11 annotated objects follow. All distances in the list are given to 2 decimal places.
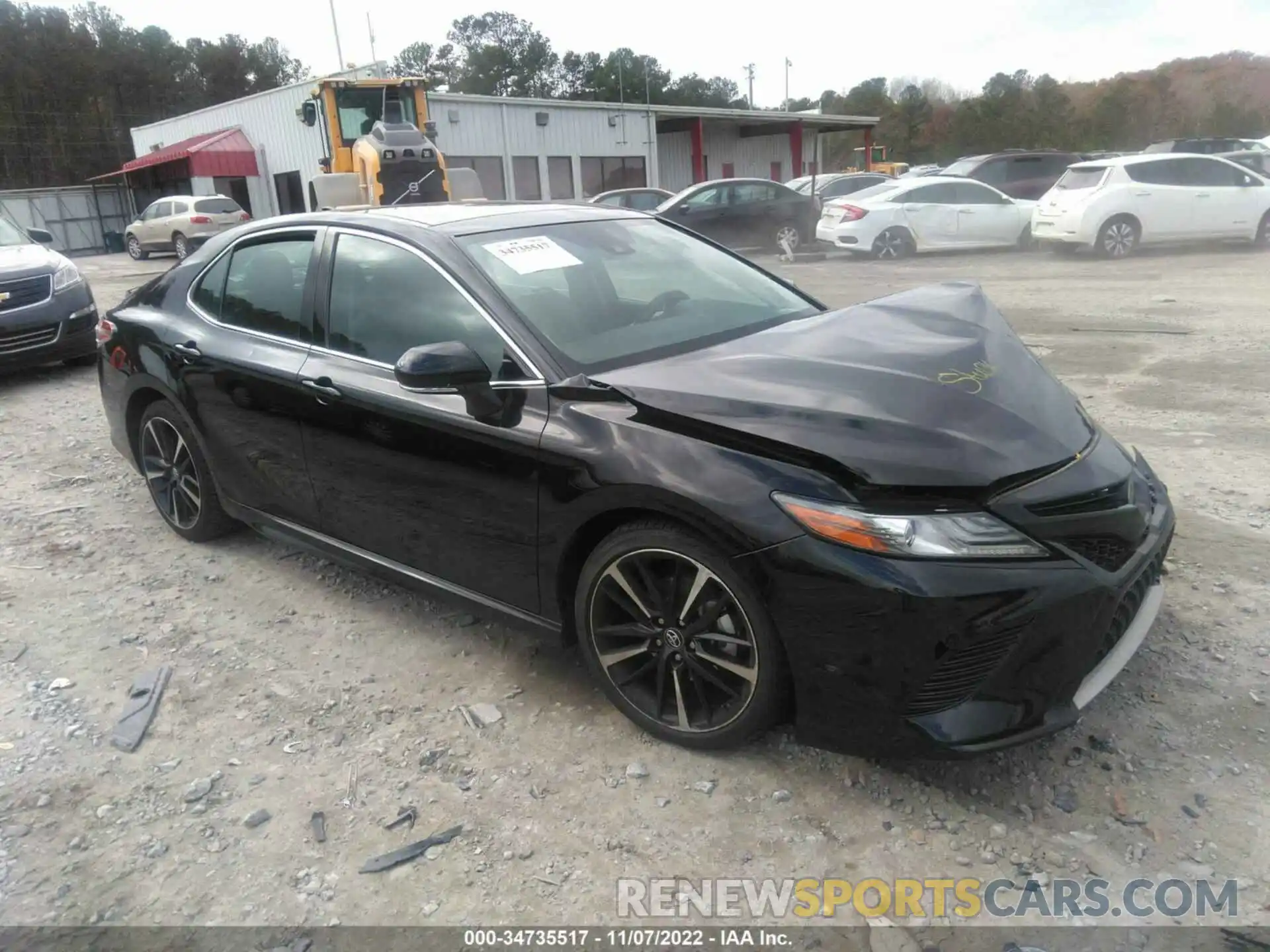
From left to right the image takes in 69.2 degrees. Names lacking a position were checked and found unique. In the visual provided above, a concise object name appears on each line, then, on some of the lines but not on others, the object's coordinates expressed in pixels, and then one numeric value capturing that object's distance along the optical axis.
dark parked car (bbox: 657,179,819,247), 16.59
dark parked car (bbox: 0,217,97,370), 7.74
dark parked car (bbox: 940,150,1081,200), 18.25
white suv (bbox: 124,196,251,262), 22.98
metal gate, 33.72
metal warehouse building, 27.91
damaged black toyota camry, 2.29
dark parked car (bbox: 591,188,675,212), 18.28
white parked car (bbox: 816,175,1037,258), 15.17
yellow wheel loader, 15.88
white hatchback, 13.74
